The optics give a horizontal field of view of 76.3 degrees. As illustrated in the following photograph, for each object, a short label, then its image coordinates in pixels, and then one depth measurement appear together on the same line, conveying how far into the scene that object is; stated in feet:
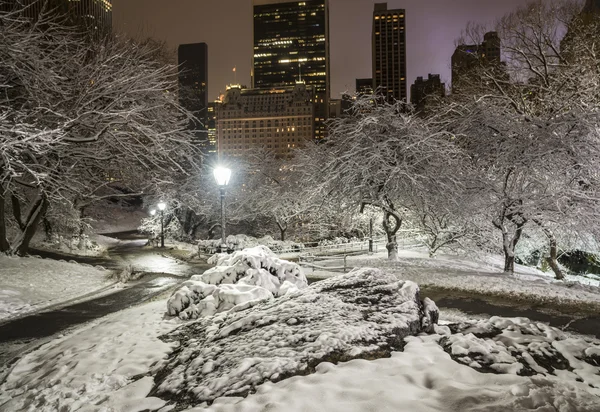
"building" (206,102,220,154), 563.98
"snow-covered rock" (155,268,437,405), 14.94
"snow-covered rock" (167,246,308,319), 26.16
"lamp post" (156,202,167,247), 89.06
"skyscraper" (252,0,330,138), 579.89
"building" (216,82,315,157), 476.54
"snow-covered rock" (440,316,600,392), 14.21
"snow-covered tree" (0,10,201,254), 33.50
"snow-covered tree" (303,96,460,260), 52.95
